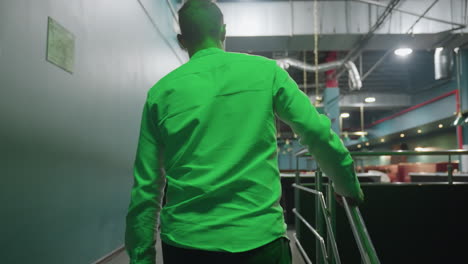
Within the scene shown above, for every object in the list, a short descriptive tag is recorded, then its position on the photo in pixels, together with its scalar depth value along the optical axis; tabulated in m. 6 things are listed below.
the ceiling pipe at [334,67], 8.67
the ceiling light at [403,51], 6.72
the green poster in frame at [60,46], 2.10
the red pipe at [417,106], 10.82
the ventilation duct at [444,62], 7.76
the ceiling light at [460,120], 7.38
